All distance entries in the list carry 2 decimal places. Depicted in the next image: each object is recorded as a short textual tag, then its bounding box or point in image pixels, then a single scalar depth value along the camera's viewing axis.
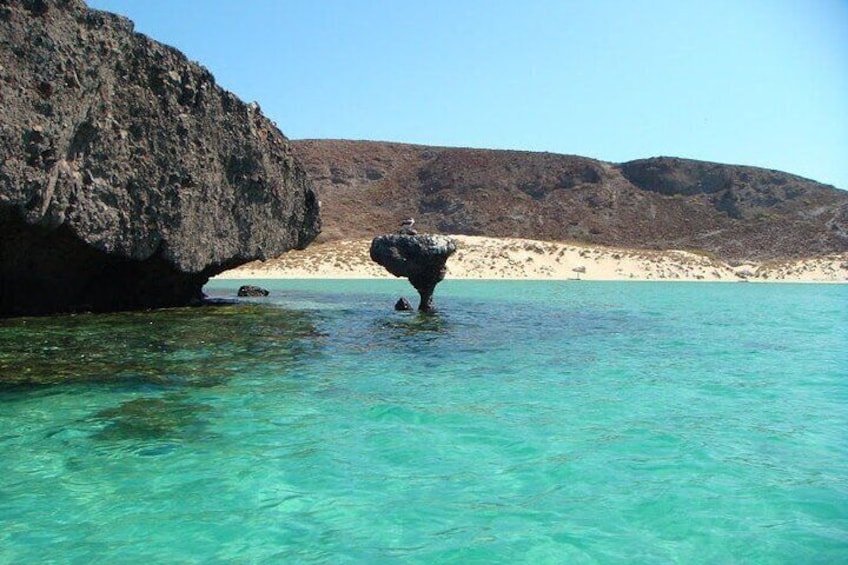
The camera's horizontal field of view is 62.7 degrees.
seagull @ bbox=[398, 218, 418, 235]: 20.34
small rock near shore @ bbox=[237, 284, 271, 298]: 26.53
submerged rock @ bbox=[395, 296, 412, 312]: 20.99
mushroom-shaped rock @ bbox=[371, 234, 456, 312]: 19.28
